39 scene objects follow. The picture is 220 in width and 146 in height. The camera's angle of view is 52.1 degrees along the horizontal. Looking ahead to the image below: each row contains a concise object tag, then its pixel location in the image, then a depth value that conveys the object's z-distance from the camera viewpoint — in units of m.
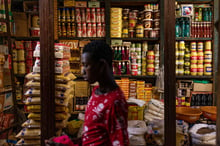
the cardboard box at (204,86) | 4.77
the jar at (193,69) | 4.77
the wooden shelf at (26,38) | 4.89
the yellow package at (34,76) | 2.83
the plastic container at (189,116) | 3.34
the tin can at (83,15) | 4.86
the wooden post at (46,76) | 2.22
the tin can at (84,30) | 4.85
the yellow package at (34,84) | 2.82
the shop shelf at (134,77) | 4.80
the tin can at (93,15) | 4.84
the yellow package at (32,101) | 2.76
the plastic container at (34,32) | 4.88
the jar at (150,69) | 4.82
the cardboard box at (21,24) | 4.79
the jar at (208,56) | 4.75
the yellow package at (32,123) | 2.81
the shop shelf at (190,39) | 4.77
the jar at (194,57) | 4.75
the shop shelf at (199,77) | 4.79
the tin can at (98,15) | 4.84
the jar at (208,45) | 4.77
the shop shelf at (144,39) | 4.86
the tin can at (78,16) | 4.85
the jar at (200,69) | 4.77
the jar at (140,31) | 4.83
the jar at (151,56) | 4.80
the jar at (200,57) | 4.76
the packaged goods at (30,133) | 2.76
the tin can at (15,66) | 4.77
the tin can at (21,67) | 4.81
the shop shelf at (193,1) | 4.83
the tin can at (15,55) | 4.73
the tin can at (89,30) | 4.85
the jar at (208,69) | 4.76
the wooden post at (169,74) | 2.01
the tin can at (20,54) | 4.79
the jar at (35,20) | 4.91
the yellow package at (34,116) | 2.76
